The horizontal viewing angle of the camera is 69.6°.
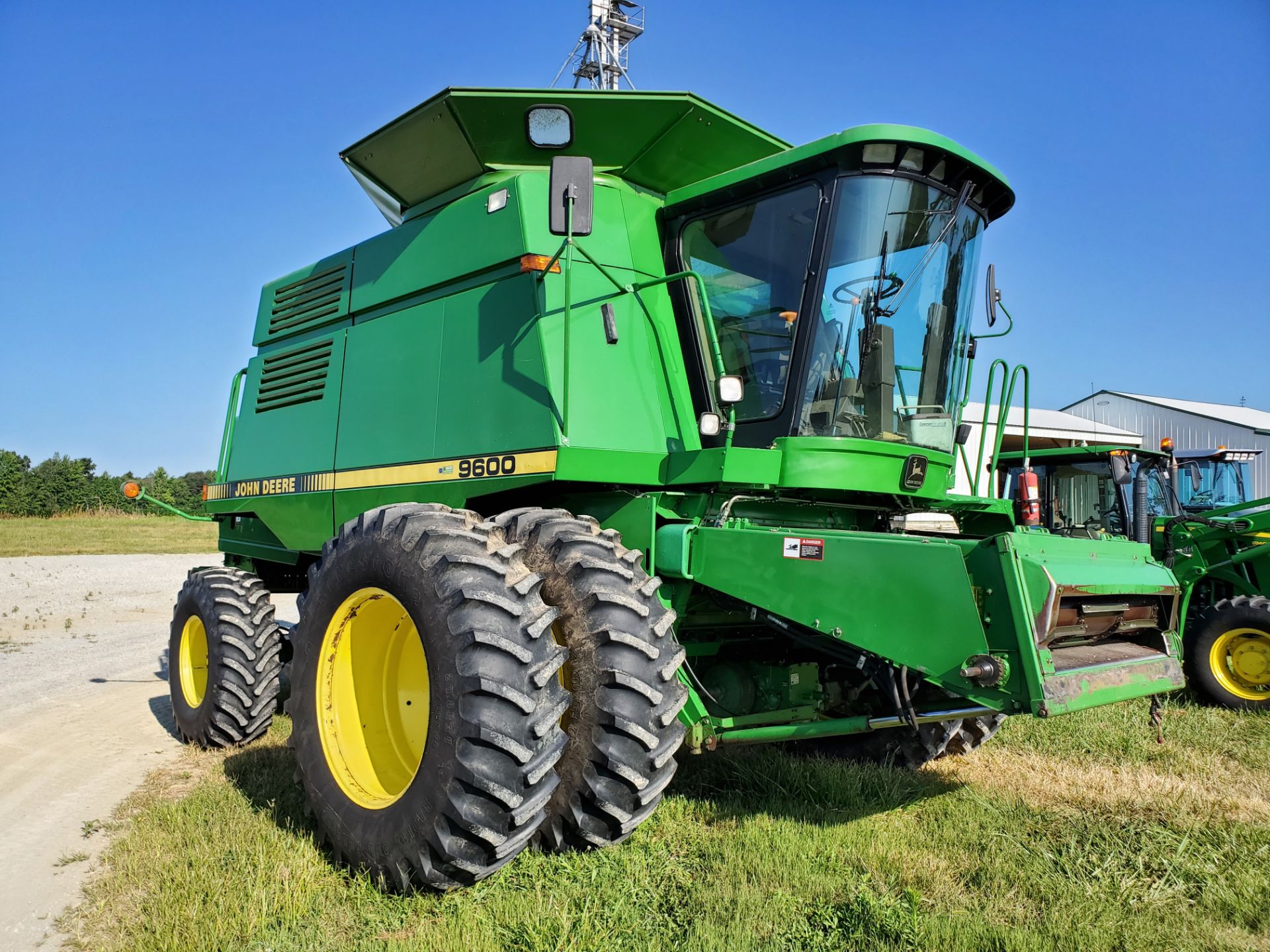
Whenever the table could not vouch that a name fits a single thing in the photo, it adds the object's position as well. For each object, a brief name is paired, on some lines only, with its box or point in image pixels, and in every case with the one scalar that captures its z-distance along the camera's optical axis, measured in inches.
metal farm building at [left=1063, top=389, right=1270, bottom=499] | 1198.9
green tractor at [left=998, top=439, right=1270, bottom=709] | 291.0
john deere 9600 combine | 128.8
